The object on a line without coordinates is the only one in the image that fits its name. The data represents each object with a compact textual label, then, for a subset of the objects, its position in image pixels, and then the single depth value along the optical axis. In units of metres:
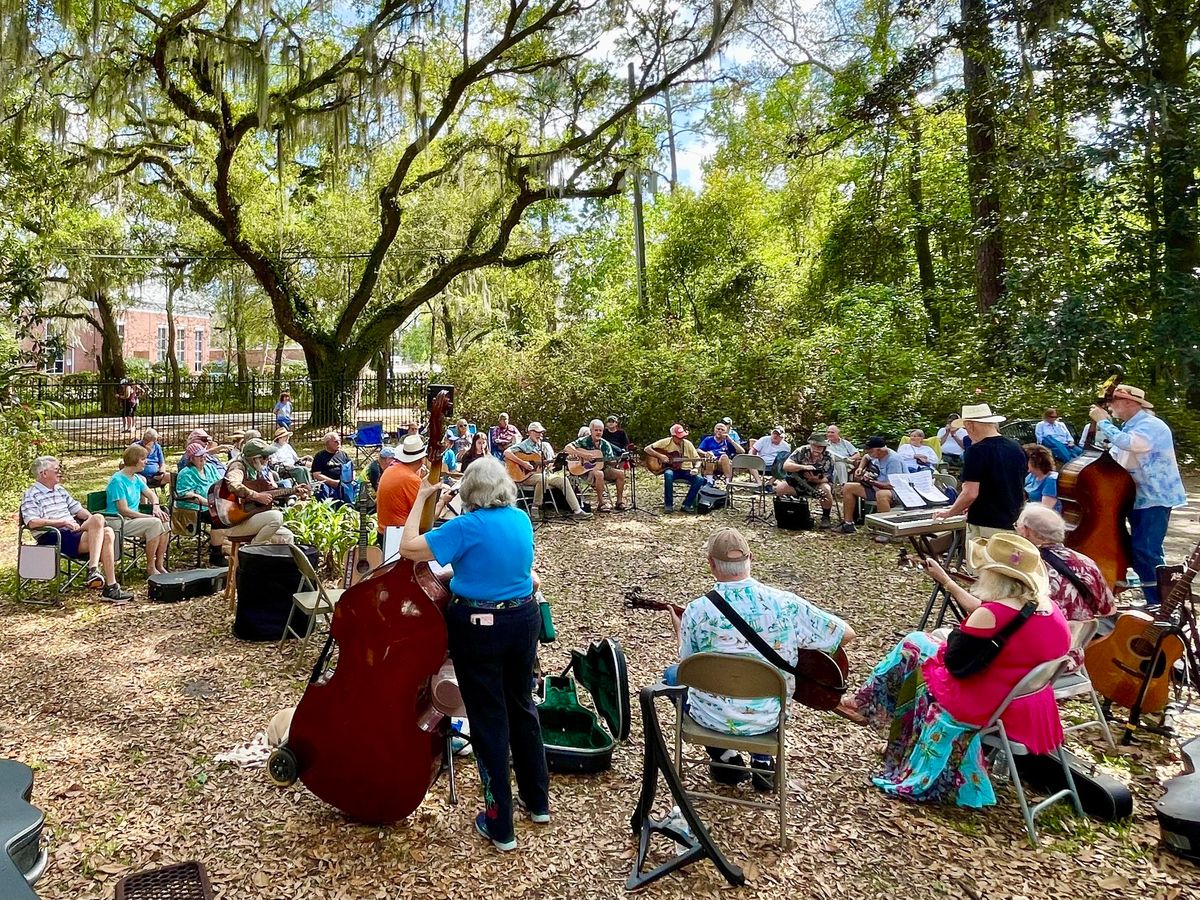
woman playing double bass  2.84
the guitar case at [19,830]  1.63
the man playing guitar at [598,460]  10.29
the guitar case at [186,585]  6.25
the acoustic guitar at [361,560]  4.55
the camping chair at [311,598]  4.81
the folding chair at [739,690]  2.82
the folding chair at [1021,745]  2.98
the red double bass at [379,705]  2.83
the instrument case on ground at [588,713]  3.59
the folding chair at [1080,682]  3.46
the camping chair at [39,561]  5.86
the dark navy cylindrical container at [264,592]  5.31
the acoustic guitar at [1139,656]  3.84
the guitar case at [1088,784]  3.17
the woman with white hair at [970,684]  3.00
